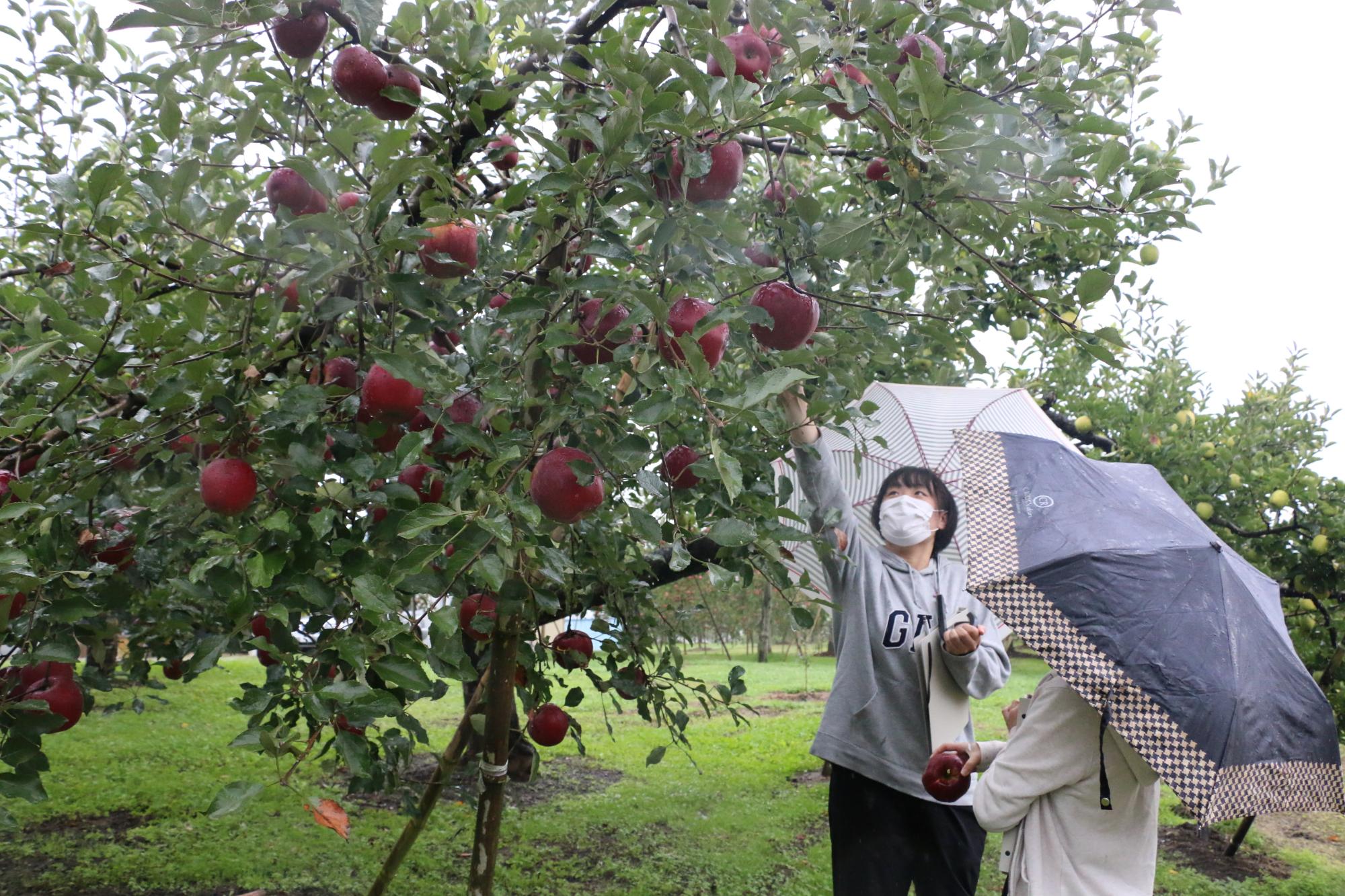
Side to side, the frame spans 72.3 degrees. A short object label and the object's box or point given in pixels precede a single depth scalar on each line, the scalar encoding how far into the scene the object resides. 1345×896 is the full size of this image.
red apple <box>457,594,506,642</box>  2.06
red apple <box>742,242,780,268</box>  1.73
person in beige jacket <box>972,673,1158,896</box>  1.98
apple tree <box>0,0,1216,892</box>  1.35
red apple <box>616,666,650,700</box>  2.51
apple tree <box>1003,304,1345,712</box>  4.39
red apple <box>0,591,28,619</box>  1.60
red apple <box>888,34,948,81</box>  1.56
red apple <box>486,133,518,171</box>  2.11
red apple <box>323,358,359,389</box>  1.79
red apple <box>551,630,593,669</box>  2.37
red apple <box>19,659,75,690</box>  1.87
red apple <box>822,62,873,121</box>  1.45
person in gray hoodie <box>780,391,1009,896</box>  2.35
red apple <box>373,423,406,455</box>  1.65
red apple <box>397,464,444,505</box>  1.70
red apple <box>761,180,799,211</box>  1.65
